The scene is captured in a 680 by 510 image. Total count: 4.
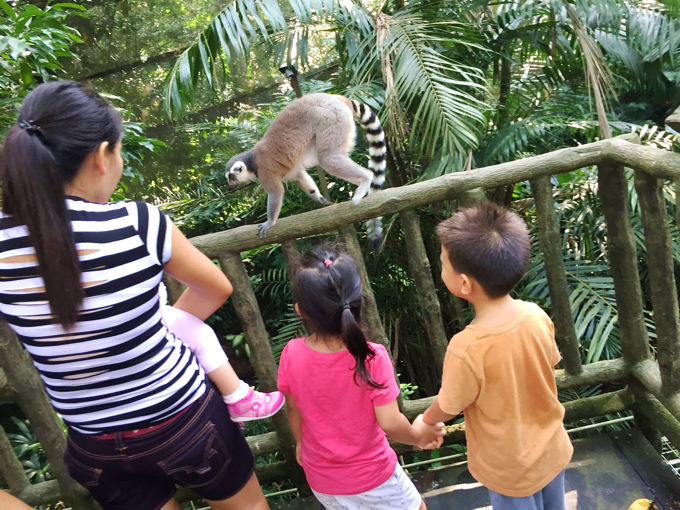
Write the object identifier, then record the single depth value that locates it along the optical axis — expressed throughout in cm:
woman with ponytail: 93
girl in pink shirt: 120
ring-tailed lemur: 248
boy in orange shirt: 115
